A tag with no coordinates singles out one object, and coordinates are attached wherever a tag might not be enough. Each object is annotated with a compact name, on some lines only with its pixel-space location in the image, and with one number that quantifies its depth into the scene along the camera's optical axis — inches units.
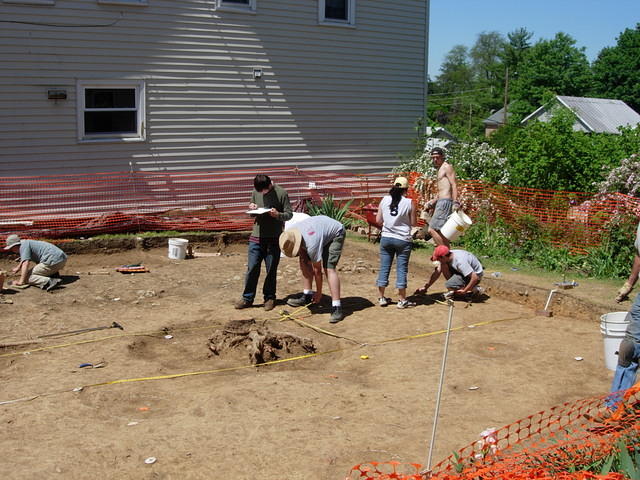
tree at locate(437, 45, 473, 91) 4609.5
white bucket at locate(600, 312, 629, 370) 285.9
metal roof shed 2230.6
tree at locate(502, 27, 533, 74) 3924.7
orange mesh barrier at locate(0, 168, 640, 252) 506.6
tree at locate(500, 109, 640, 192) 563.5
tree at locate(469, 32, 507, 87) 4610.0
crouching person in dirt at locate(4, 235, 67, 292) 446.0
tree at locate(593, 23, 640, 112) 3336.6
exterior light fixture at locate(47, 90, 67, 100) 564.1
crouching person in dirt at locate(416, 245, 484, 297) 415.2
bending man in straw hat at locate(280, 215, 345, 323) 381.7
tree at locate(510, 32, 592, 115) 3444.9
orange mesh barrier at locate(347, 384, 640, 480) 195.2
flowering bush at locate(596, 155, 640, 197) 513.0
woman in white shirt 398.0
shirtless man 451.5
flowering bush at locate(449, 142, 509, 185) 621.6
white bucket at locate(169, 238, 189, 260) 540.7
